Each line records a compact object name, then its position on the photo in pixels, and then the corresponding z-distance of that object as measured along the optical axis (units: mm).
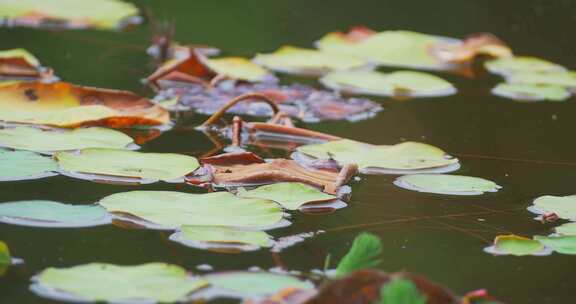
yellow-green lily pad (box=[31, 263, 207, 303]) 3559
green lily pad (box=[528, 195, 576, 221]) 3874
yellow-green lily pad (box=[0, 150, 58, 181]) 3883
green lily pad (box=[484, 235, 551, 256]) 3757
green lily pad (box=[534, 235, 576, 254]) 3762
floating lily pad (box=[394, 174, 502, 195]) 3939
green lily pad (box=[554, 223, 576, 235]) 3809
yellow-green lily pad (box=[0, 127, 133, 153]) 3973
